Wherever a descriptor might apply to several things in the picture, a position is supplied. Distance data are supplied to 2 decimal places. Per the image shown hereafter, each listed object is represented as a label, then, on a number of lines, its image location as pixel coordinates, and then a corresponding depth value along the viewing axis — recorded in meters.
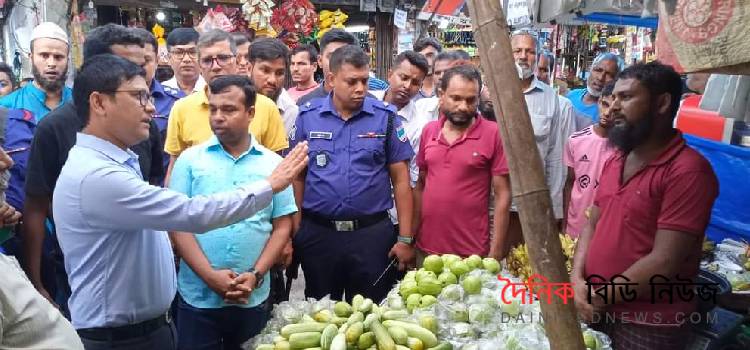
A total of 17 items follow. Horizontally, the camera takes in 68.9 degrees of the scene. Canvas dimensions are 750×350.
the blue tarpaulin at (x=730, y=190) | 4.11
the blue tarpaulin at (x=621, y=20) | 5.59
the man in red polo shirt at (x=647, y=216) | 2.18
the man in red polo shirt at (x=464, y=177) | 3.34
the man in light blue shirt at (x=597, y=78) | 5.39
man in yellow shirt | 3.29
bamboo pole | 1.21
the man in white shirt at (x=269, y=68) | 4.02
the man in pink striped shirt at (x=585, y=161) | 3.72
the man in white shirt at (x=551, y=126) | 4.20
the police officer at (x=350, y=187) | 3.37
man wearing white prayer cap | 3.61
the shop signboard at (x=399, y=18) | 9.95
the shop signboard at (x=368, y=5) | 10.02
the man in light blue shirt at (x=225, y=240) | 2.65
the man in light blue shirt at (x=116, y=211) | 2.02
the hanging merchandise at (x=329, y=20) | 9.89
